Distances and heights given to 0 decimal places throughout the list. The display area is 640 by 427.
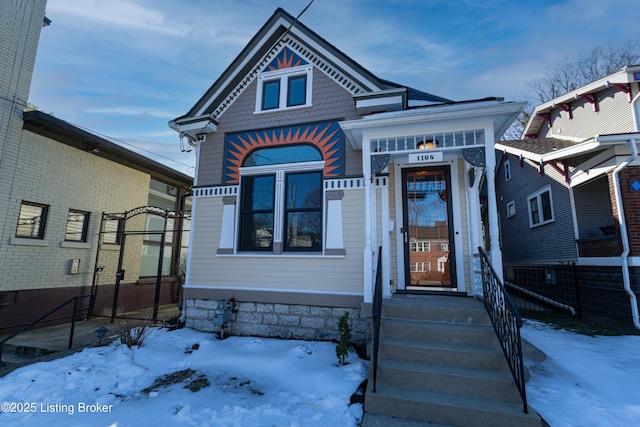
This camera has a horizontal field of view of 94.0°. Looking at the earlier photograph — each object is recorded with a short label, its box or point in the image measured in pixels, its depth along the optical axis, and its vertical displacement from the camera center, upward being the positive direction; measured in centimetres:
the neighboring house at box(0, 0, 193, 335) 643 +116
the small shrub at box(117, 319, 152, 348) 488 -133
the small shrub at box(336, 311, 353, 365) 427 -122
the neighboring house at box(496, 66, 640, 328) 652 +206
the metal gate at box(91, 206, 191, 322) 770 +26
